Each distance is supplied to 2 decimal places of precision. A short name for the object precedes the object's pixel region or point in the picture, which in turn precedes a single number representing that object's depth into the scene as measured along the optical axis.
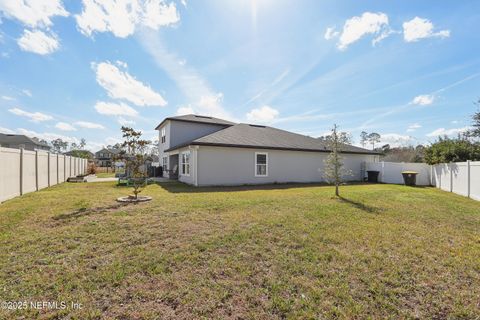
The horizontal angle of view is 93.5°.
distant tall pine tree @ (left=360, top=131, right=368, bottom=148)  59.22
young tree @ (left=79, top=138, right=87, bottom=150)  64.49
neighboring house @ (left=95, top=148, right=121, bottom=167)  62.41
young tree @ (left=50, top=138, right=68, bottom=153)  75.44
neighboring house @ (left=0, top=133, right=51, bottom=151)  43.22
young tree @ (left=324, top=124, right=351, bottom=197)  9.91
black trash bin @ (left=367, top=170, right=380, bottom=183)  17.72
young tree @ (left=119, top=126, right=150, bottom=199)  8.34
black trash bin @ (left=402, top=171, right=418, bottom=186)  15.14
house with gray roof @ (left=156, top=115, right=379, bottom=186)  13.48
